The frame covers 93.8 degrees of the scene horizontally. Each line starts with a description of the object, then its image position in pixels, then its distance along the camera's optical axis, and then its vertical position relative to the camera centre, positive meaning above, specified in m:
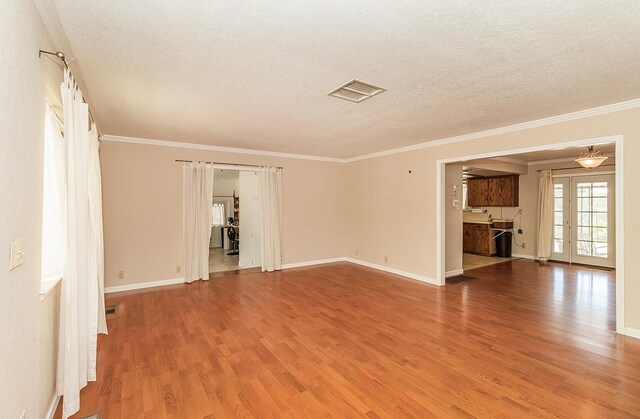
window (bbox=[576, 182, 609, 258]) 6.86 -0.34
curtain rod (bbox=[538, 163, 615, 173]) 6.73 +0.92
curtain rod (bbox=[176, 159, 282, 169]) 5.60 +0.89
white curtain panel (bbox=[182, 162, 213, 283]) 5.59 -0.18
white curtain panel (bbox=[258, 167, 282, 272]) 6.46 -0.24
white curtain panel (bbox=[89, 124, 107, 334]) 3.05 +0.01
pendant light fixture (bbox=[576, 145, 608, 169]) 5.01 +0.79
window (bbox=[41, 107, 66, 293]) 2.30 +0.10
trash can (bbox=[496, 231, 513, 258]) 8.37 -1.06
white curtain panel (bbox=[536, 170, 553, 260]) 7.60 -0.34
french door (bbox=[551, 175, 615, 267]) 6.78 -0.34
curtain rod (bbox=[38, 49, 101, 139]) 1.77 +0.98
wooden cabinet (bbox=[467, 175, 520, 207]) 8.40 +0.43
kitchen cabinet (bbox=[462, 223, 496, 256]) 8.52 -0.98
